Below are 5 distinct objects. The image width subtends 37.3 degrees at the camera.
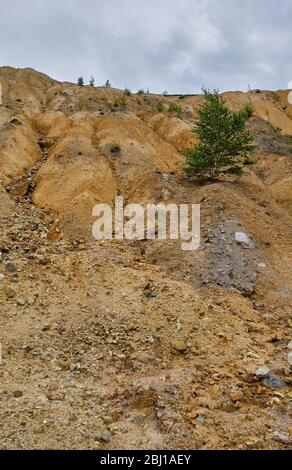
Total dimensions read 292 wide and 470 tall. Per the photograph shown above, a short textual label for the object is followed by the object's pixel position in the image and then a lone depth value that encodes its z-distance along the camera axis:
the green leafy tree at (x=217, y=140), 16.83
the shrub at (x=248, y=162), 22.32
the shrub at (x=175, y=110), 32.81
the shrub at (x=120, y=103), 28.80
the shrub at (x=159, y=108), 30.09
